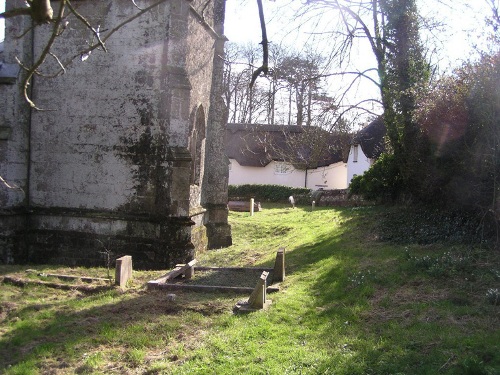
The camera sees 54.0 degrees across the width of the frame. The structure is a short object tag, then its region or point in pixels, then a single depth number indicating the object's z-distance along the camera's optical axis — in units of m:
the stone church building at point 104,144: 11.97
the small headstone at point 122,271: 9.45
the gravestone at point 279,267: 9.88
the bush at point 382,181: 16.55
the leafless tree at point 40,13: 3.03
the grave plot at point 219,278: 9.16
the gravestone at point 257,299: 7.75
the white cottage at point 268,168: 39.22
